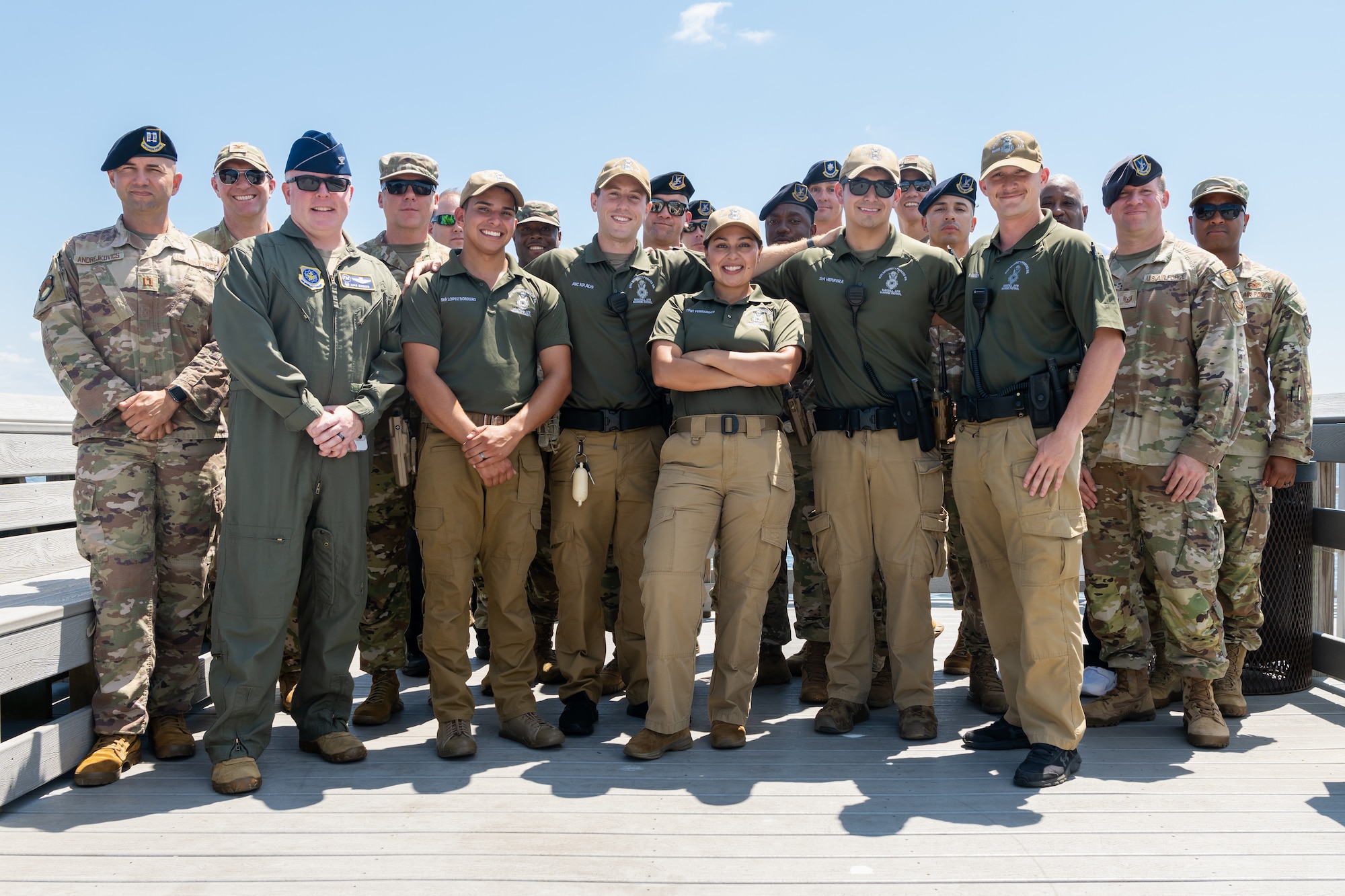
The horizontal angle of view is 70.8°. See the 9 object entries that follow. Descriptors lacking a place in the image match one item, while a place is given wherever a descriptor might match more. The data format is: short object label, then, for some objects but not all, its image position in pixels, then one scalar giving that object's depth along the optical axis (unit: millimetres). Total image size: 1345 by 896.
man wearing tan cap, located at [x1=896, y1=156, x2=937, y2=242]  5383
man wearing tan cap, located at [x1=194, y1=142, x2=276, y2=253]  4348
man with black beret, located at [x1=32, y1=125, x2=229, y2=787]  3701
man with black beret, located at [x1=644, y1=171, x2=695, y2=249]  5617
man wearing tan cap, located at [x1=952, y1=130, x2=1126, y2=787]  3580
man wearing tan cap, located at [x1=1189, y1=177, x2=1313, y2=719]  4441
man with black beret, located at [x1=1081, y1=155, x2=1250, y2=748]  4086
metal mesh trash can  4832
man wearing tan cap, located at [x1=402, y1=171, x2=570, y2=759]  3975
